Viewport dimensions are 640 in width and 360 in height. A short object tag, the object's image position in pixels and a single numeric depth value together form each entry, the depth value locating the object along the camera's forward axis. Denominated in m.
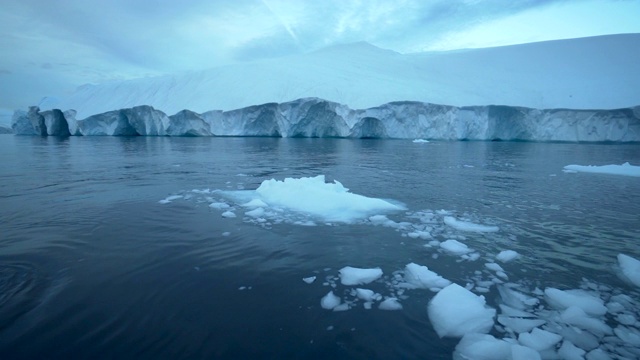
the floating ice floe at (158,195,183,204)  5.91
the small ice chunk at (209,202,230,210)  5.50
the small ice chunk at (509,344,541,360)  1.90
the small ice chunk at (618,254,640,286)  2.91
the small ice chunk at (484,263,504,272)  3.16
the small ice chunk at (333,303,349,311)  2.49
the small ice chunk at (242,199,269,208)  5.52
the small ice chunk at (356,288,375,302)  2.64
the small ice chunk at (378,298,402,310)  2.51
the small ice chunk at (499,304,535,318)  2.39
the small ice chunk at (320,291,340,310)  2.53
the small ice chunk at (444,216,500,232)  4.40
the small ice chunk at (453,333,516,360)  1.95
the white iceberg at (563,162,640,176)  10.07
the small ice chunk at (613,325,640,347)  2.10
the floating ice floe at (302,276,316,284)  2.93
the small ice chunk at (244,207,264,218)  5.01
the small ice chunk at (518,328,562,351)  2.02
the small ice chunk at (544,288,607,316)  2.44
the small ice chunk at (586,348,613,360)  1.93
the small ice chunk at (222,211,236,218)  4.95
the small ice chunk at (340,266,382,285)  2.93
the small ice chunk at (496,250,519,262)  3.39
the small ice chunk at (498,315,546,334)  2.22
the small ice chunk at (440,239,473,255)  3.60
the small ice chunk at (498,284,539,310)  2.53
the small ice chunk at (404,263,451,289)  2.86
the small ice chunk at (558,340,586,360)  1.93
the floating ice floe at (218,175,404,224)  5.07
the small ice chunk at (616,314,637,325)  2.30
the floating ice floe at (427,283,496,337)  2.24
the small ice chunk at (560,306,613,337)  2.20
